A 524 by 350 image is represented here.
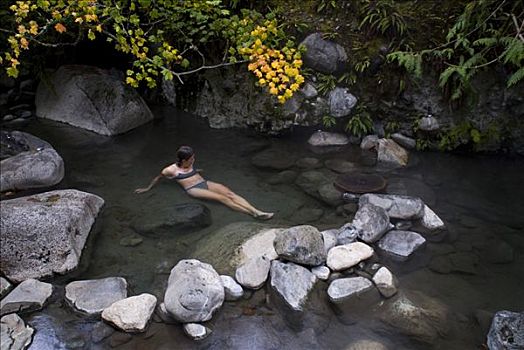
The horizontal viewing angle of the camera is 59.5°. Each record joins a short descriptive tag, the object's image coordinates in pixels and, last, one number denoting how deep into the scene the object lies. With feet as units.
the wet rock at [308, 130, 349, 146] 27.20
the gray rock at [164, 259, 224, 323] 14.85
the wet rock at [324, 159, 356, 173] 24.56
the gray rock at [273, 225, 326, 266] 16.58
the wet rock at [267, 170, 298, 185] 23.75
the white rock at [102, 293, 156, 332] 14.67
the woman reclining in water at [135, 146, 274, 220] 21.52
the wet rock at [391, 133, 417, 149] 26.37
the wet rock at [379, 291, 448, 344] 14.76
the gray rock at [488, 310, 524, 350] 13.09
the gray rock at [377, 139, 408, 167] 25.03
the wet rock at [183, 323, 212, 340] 14.61
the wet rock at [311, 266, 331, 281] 16.72
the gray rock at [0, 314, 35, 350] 13.96
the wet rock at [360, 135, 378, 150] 26.48
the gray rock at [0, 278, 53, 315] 15.40
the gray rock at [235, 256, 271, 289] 16.49
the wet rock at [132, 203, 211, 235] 19.69
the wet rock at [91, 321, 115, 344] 14.56
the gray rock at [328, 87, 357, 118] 27.63
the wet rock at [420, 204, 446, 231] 19.56
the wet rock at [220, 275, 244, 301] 16.15
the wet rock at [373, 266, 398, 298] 16.22
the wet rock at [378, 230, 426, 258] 18.08
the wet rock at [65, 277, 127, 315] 15.47
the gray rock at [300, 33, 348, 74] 27.91
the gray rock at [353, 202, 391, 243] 18.44
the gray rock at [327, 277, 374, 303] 15.98
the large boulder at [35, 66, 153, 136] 29.81
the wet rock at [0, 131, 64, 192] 22.38
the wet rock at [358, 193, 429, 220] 19.77
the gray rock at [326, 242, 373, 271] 17.01
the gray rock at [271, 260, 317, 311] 15.74
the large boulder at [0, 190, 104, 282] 16.79
